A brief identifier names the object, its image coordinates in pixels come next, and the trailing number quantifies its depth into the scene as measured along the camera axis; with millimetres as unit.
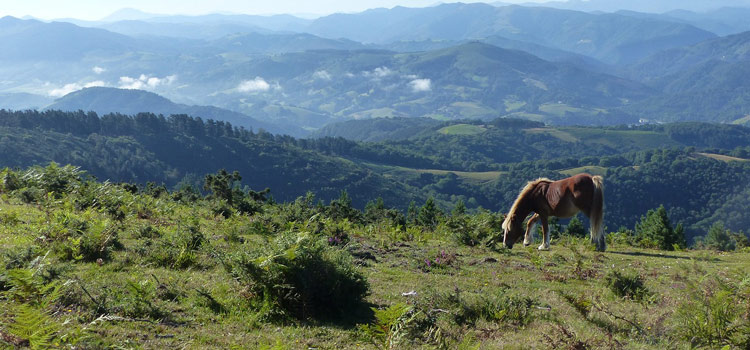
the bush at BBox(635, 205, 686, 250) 33281
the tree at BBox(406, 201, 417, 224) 39156
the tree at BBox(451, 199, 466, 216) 39309
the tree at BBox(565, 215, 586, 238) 37466
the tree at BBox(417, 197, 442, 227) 27788
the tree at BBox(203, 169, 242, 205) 23347
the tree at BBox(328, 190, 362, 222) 23422
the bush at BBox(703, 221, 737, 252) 57688
